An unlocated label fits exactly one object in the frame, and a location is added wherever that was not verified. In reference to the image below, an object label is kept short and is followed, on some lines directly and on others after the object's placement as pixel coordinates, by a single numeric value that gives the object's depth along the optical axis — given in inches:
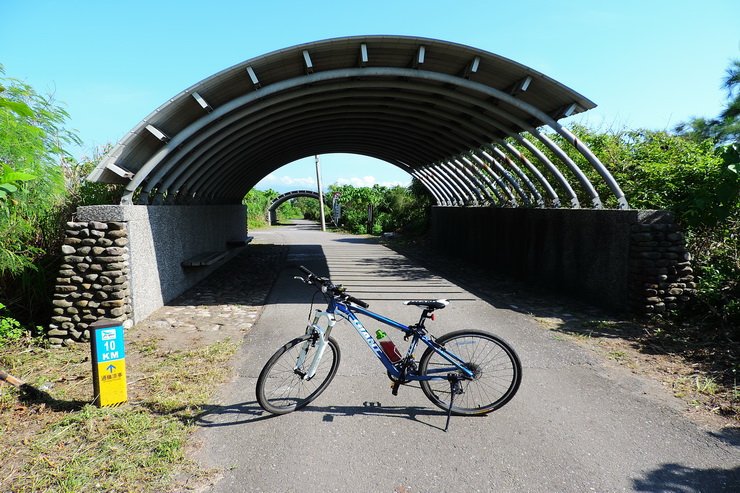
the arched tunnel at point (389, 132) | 280.8
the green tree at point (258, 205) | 1681.0
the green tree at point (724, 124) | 446.6
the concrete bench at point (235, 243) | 618.5
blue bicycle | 155.4
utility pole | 1504.7
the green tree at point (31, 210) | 195.3
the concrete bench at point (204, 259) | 376.3
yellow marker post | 160.9
